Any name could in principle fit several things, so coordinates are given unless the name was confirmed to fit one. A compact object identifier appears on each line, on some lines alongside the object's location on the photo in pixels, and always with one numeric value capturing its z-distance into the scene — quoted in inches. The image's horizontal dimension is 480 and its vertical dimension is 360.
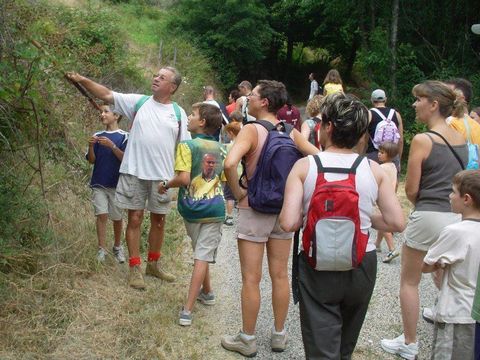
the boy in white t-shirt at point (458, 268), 116.2
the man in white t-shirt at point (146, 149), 179.2
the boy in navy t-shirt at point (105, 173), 205.5
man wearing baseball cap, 251.6
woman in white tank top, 106.3
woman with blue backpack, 142.1
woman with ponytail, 138.6
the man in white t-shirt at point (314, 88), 641.5
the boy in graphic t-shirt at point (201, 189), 167.3
